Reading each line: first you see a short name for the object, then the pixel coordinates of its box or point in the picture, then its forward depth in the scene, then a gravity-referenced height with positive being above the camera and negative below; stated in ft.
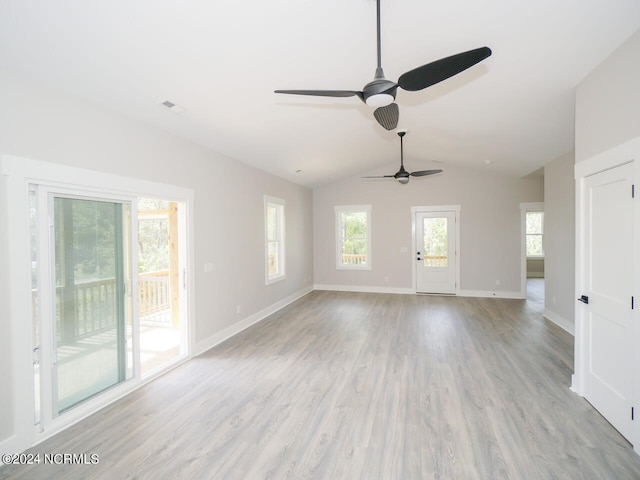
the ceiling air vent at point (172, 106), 9.68 +4.22
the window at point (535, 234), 33.27 -0.02
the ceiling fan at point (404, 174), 17.37 +3.51
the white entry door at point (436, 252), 24.97 -1.40
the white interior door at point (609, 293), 7.61 -1.62
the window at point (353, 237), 26.84 -0.11
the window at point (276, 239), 21.01 -0.17
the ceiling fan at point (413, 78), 5.41 +3.09
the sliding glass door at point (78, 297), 7.85 -1.67
